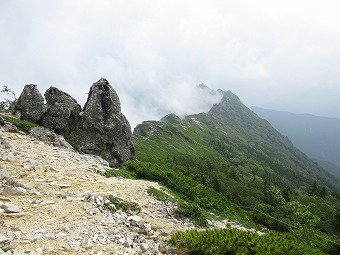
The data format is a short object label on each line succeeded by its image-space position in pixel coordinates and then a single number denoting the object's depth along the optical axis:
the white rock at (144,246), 11.42
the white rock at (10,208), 12.50
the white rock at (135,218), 13.81
